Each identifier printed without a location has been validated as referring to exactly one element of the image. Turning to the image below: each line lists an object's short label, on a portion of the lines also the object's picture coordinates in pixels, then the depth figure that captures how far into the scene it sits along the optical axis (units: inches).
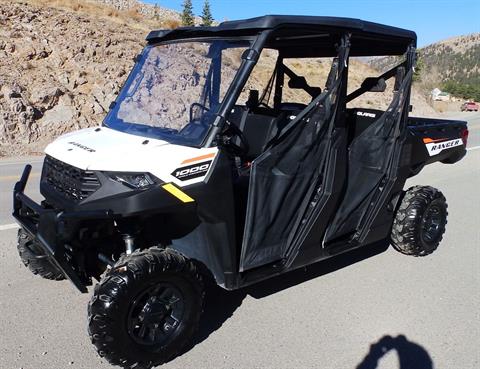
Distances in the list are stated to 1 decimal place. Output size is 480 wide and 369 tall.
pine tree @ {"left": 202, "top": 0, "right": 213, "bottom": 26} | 1669.5
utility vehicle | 120.0
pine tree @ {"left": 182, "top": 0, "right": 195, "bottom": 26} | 1546.5
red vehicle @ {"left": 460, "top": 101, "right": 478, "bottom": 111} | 1908.5
